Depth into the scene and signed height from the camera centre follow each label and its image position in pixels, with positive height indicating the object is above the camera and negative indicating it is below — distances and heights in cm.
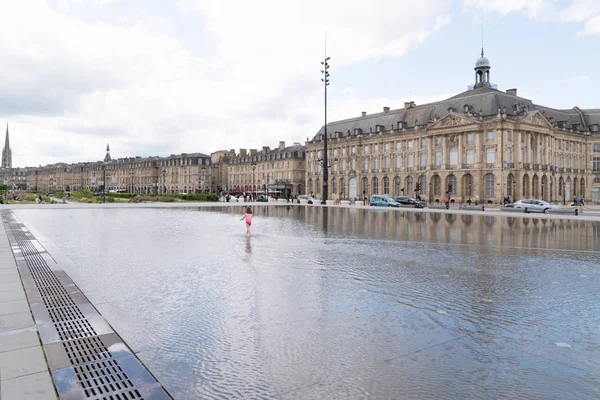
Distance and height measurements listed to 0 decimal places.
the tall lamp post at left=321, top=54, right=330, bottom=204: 4222 +1212
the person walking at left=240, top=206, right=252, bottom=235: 1661 -81
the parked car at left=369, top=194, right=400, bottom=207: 4785 -60
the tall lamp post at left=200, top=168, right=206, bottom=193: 12600 +449
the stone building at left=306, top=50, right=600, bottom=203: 6003 +716
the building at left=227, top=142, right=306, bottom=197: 10094 +639
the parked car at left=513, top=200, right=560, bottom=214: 3738 -93
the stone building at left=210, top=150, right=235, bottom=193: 12712 +888
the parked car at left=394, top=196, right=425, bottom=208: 4667 -71
